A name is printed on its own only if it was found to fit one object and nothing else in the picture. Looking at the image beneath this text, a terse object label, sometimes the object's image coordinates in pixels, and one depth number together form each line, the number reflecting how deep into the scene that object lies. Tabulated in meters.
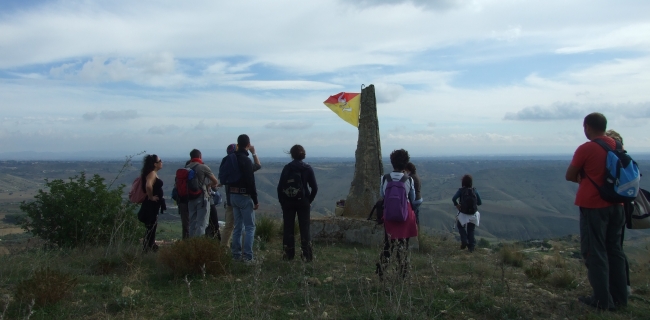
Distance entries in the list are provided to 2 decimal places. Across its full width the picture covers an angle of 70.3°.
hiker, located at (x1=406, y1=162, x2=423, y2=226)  9.34
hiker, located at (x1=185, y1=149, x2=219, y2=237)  7.95
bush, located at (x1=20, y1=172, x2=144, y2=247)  8.05
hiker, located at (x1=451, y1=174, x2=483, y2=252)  10.45
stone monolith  10.71
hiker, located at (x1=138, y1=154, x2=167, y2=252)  8.08
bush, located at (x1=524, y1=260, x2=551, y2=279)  6.73
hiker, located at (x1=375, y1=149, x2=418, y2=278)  5.67
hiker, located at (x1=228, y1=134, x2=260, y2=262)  7.18
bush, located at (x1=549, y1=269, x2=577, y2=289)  6.27
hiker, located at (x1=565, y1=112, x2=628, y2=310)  5.03
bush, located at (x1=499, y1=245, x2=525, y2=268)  8.69
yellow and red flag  11.36
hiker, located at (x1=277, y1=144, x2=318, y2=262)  7.31
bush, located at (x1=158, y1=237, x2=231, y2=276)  6.00
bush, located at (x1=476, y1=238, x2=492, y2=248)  14.84
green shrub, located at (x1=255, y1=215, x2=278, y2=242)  9.91
